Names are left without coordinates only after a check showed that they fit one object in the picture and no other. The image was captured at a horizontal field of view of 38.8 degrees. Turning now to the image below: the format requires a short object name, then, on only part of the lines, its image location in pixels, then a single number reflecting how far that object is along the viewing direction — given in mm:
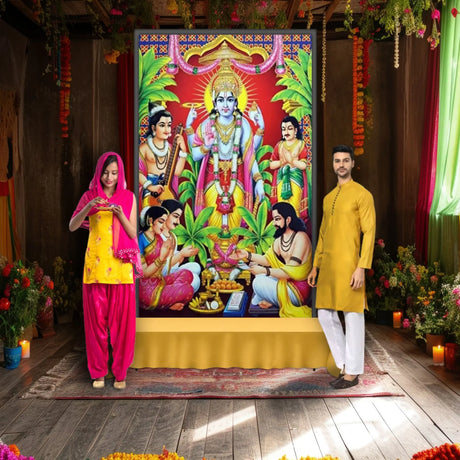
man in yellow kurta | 4145
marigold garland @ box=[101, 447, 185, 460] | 1604
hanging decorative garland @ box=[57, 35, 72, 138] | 6211
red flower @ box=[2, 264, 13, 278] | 4797
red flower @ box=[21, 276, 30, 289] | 4790
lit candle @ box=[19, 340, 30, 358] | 5020
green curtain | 5211
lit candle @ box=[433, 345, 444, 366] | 4727
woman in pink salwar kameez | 4180
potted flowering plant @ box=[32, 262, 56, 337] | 5539
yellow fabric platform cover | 4551
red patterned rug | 4031
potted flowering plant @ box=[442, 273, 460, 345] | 4500
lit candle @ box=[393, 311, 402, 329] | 6180
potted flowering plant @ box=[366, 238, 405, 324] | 6254
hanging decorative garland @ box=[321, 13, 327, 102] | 6223
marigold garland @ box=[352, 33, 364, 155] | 6297
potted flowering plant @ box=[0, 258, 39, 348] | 4766
